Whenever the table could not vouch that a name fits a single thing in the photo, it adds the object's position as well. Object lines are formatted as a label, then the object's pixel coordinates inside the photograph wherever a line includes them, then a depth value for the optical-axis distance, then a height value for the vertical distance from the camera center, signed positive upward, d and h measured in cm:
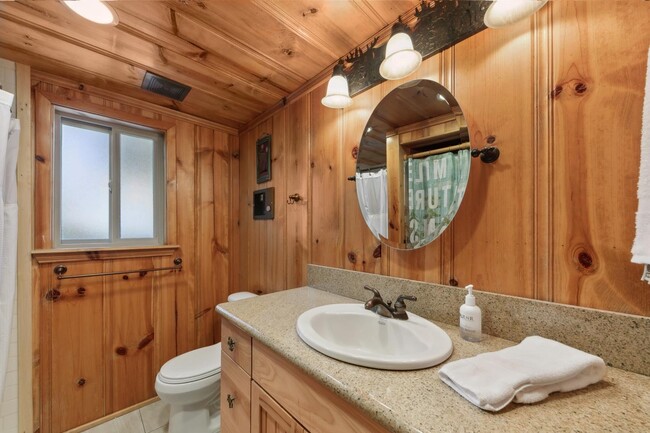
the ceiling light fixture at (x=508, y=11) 67 +56
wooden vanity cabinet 60 -53
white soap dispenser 74 -31
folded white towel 48 -33
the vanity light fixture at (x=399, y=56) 89 +58
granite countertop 44 -37
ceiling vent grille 151 +83
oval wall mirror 92 +21
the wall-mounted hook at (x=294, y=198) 161 +12
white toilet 131 -90
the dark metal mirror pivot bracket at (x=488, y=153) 82 +20
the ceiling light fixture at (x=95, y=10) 90 +77
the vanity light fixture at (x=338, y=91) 116 +57
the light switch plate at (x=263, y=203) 187 +11
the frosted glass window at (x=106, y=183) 160 +25
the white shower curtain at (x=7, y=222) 117 -1
